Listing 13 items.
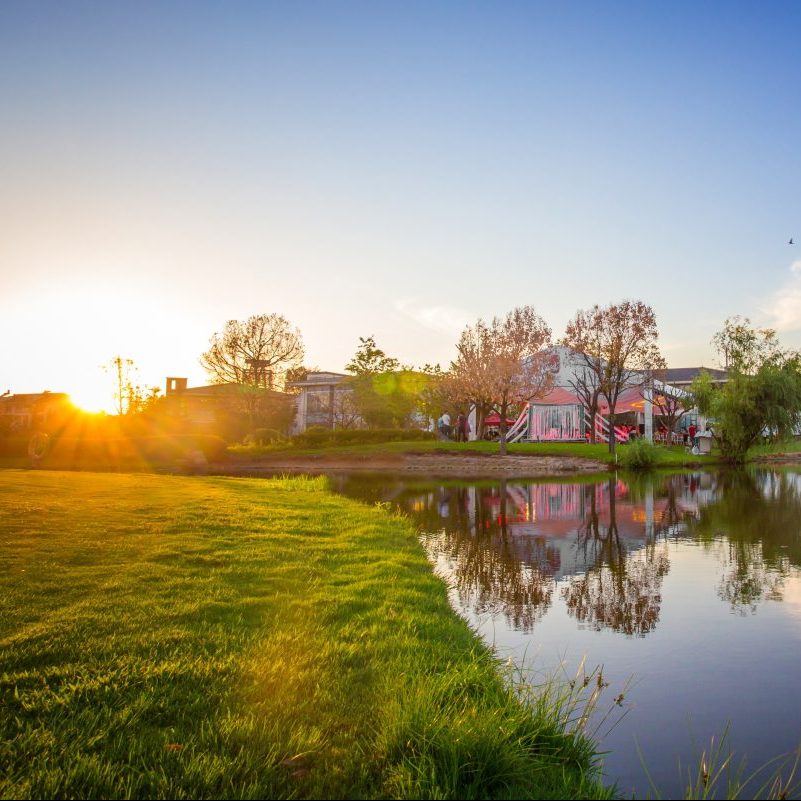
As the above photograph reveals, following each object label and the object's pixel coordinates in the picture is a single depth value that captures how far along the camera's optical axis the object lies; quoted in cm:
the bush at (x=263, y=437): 4694
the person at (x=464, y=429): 4853
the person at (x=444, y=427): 4966
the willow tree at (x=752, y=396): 3809
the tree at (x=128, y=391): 5684
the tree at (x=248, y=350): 5688
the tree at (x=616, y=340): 3950
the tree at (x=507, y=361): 4125
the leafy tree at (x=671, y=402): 4738
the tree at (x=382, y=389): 5294
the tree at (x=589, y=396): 4199
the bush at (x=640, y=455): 3428
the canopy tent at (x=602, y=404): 4697
